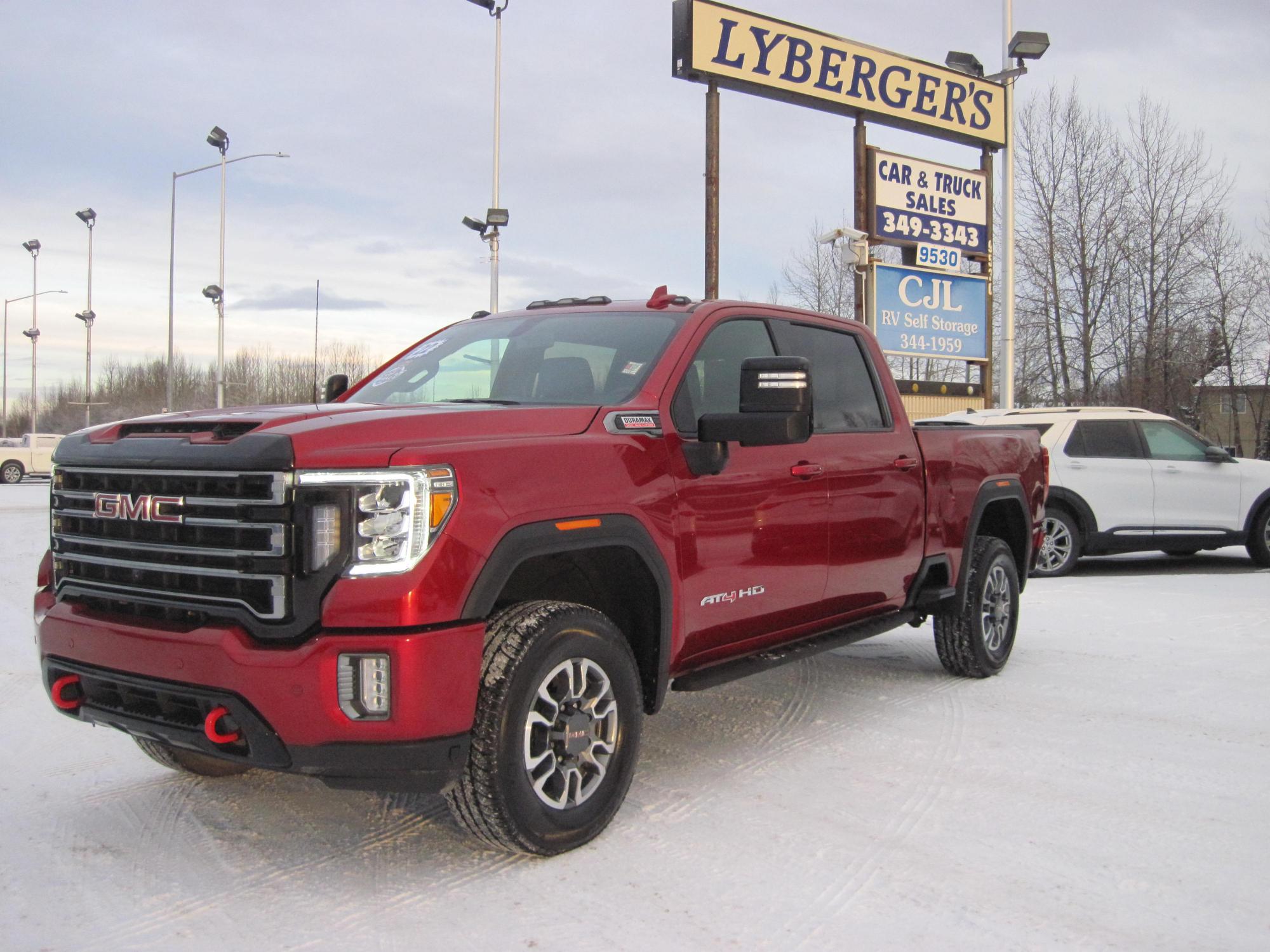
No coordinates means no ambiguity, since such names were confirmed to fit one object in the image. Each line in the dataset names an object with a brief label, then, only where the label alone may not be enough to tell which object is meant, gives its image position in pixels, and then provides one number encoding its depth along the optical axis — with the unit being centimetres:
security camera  1673
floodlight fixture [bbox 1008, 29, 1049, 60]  1712
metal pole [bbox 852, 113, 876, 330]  1755
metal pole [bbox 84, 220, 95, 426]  5394
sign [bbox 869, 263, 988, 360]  1803
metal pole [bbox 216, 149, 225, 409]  3856
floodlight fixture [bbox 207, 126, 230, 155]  3569
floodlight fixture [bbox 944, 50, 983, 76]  1898
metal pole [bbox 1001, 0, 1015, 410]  1809
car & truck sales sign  1783
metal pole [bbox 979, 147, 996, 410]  1939
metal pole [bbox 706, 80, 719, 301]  1603
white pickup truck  3406
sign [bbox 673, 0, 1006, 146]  1588
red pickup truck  321
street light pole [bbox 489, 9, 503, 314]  2450
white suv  1127
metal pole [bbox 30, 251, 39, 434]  6047
